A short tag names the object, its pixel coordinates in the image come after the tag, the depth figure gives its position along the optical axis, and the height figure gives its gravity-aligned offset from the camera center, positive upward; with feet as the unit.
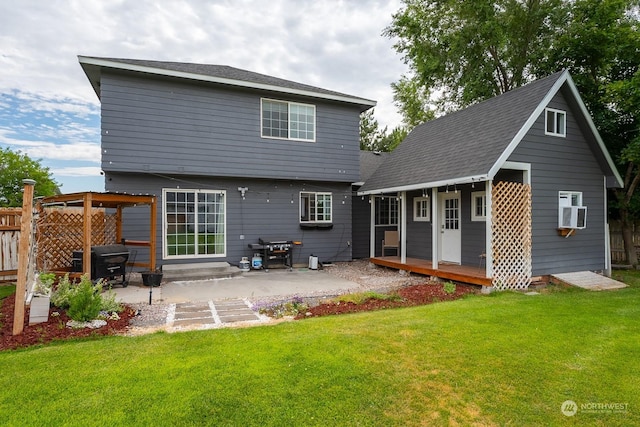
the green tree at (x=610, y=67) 33.58 +14.84
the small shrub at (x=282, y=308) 18.17 -5.07
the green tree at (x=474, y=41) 43.60 +22.84
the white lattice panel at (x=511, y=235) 24.32 -1.55
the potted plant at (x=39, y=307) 15.17 -3.99
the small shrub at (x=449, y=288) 23.34 -5.03
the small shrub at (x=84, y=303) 15.66 -3.98
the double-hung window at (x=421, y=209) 33.94 +0.45
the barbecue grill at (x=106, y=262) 23.51 -3.19
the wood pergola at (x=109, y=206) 21.67 +0.72
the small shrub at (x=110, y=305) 17.04 -4.43
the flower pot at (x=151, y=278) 24.49 -4.47
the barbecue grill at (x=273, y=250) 33.35 -3.42
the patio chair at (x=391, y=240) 37.70 -2.82
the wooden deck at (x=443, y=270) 24.88 -4.49
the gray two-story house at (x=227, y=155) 29.89 +5.49
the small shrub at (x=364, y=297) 19.98 -4.86
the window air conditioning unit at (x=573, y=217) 27.15 -0.31
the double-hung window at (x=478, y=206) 28.17 +0.60
